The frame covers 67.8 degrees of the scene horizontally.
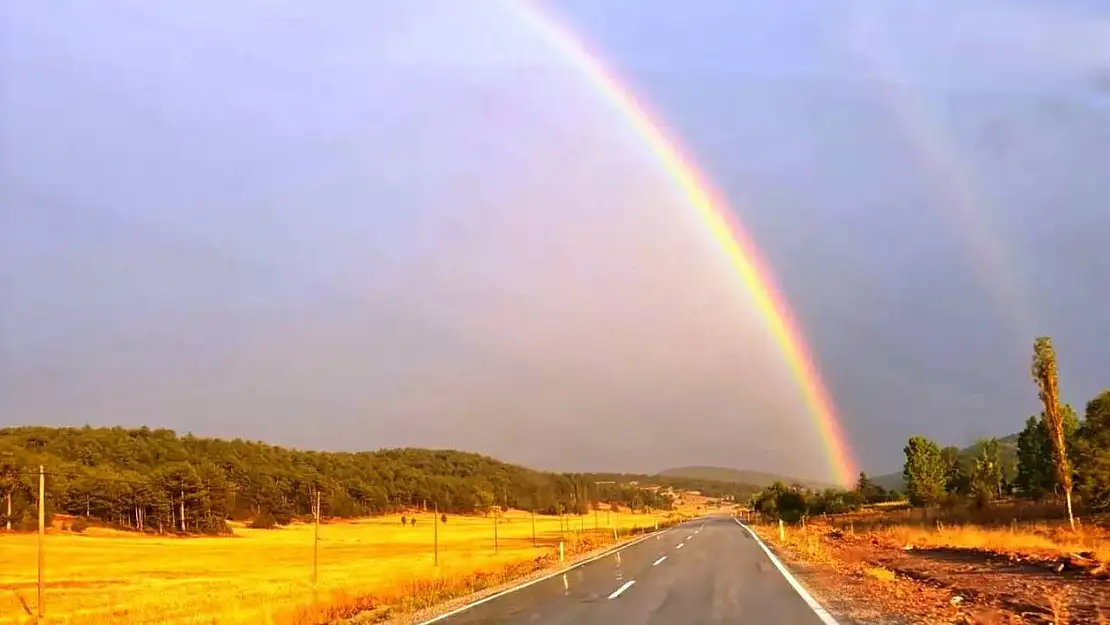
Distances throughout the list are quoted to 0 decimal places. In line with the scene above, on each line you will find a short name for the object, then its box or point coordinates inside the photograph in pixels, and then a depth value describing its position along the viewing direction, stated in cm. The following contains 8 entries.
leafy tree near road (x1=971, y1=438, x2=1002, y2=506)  7468
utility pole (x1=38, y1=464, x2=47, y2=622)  2121
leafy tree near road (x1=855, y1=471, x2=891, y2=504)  14723
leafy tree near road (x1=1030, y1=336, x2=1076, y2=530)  4309
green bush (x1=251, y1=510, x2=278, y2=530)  10975
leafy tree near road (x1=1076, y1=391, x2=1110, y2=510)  4184
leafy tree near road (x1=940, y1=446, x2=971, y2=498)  9825
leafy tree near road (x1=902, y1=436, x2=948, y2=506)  8306
